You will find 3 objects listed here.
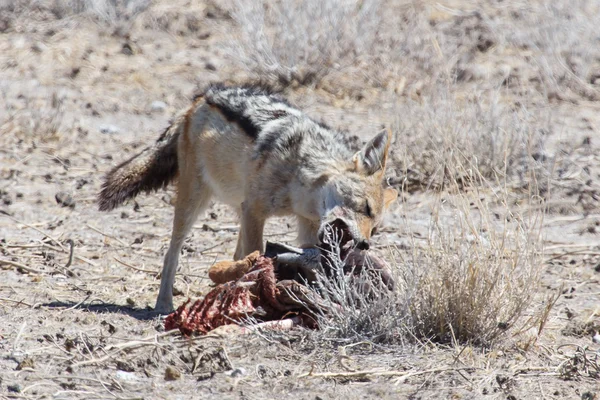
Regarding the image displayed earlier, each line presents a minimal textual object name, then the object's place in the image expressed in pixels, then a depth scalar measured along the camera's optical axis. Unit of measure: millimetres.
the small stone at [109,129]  20703
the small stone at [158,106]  22062
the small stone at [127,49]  25437
